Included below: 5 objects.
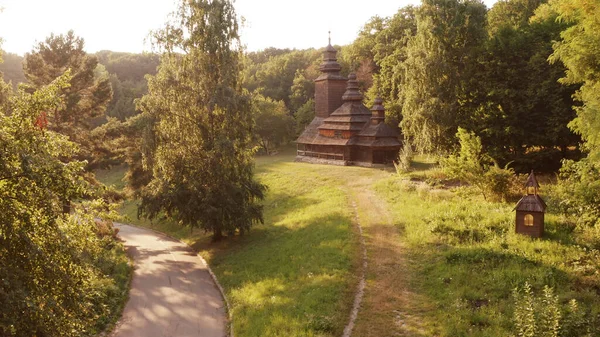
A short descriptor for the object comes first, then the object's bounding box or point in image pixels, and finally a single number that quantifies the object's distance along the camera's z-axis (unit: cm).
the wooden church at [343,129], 4347
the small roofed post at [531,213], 1888
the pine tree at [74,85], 2900
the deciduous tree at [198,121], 2448
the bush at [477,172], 2447
